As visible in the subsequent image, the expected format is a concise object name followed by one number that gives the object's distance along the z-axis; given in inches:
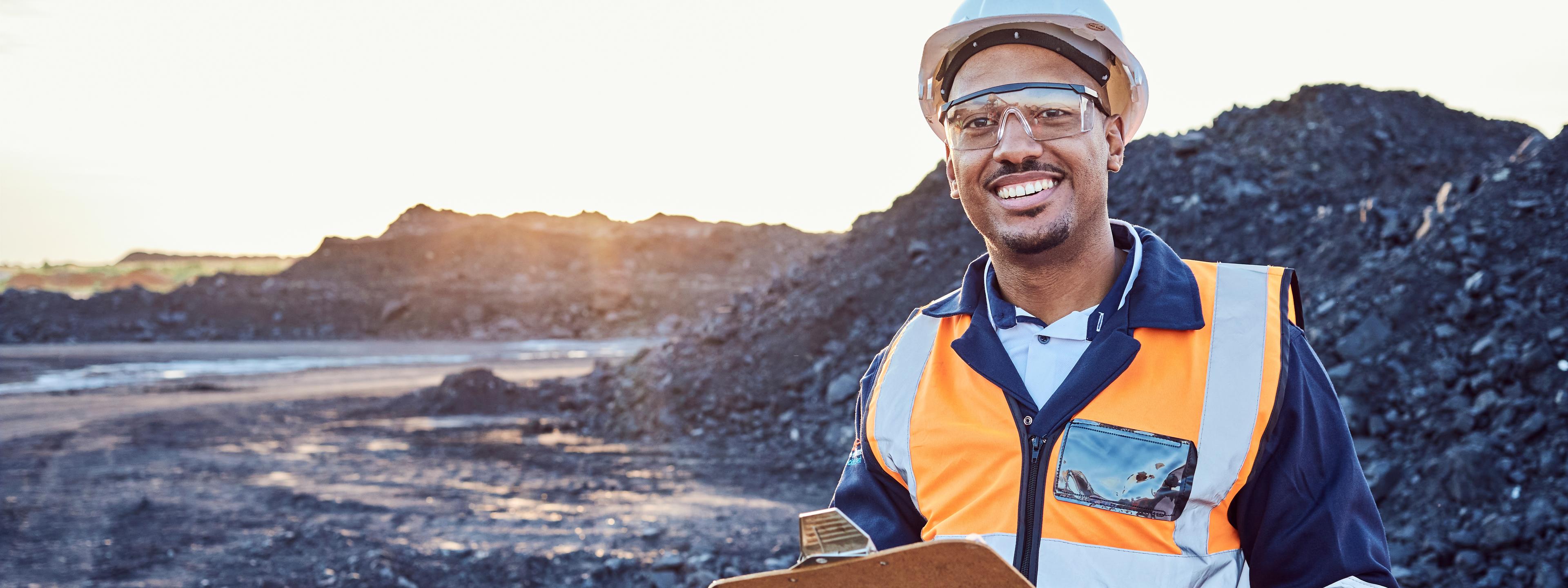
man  63.0
